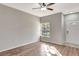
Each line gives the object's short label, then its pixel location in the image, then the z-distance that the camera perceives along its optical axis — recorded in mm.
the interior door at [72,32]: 3131
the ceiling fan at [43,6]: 2228
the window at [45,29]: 3979
